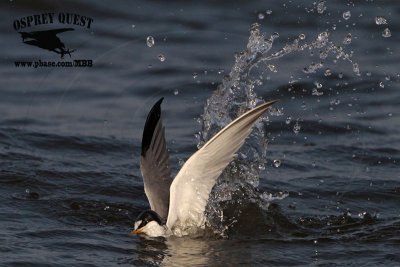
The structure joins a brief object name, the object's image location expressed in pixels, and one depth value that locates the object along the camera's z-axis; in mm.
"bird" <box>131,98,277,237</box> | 6590
